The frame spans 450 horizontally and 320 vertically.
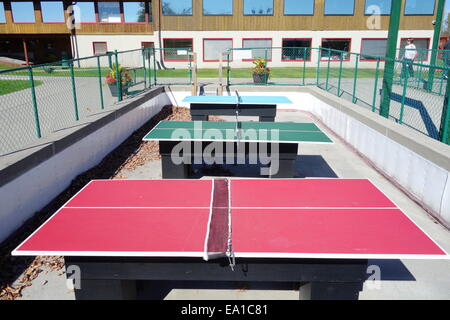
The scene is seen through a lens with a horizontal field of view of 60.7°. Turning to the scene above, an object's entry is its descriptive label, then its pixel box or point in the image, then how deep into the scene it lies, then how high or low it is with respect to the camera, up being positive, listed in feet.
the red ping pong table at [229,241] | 10.85 -5.51
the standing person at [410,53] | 60.47 -0.86
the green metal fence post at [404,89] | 27.99 -2.92
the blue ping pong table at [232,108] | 38.45 -5.86
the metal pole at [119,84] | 38.14 -3.58
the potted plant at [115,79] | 45.73 -3.59
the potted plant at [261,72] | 58.23 -3.52
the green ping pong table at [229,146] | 24.08 -6.01
